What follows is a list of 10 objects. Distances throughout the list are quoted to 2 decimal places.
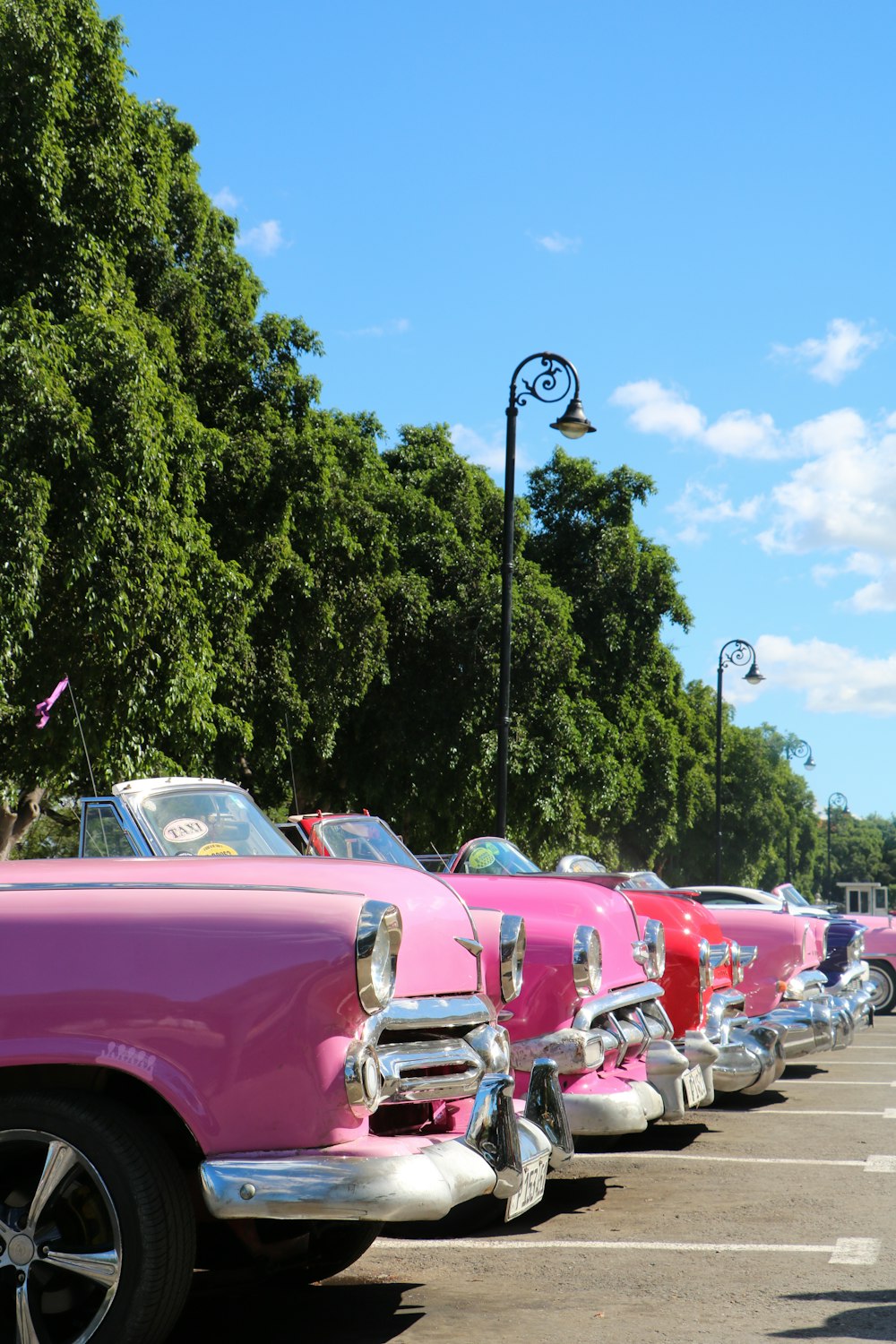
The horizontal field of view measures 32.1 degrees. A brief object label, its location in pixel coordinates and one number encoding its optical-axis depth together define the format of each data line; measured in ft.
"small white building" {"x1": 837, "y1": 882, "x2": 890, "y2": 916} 199.89
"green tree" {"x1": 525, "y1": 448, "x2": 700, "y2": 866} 115.85
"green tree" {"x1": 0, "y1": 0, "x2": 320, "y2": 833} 48.26
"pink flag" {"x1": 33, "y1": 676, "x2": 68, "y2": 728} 24.14
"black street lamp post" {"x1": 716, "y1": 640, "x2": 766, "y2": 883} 124.06
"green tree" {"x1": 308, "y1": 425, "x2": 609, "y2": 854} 93.40
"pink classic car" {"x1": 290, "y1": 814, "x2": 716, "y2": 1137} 22.58
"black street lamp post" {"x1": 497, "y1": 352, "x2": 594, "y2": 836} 58.44
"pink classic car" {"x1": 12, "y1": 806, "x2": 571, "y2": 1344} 13.08
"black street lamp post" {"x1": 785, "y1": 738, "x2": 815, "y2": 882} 189.06
